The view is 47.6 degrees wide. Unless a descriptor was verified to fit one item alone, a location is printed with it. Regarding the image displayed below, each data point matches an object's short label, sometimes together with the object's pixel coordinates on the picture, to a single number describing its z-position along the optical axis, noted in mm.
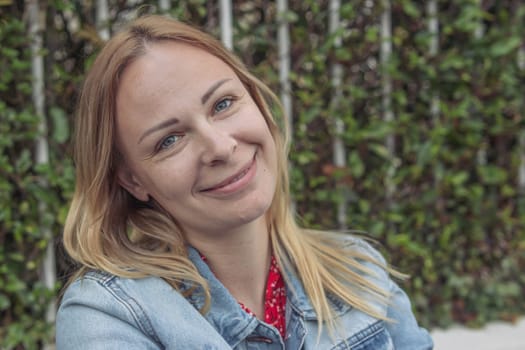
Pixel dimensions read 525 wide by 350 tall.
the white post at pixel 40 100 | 2088
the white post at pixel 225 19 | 2264
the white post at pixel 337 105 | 2410
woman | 1375
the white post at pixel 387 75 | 2484
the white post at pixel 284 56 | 2355
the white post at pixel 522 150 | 2658
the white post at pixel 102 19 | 2148
